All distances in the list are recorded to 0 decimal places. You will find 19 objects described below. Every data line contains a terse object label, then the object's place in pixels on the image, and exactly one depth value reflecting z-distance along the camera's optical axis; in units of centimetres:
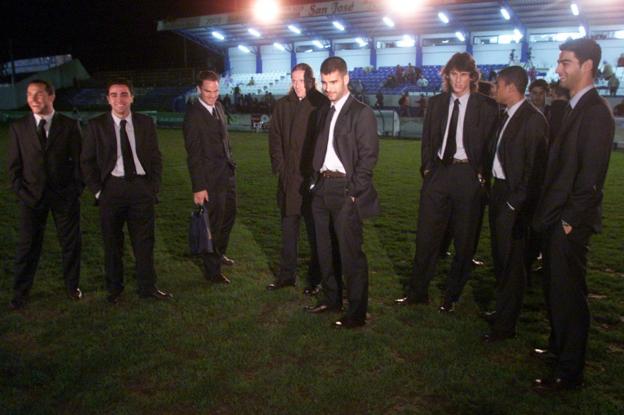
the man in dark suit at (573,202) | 321
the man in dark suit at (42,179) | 485
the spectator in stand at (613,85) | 2520
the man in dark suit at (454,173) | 460
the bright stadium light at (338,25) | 3647
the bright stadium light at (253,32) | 3995
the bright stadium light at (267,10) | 3656
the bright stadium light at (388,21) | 3471
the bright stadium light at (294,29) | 3831
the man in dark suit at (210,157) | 542
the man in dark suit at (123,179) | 486
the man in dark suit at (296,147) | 512
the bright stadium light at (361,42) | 3947
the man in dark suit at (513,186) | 410
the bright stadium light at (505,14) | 3053
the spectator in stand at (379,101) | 2848
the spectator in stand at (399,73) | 3334
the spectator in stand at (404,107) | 2539
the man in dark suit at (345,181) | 419
